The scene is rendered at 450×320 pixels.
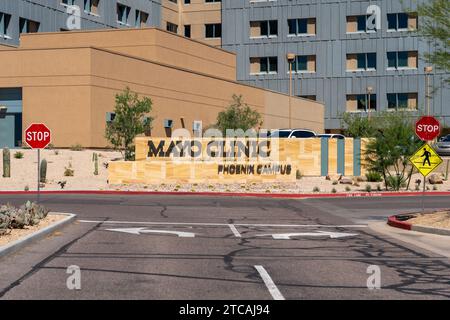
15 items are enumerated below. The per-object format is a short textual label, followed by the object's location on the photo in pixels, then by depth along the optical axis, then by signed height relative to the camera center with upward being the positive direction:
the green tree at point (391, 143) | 37.50 +0.83
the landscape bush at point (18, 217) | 17.45 -1.27
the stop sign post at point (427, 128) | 24.22 +0.98
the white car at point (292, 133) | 49.97 +1.70
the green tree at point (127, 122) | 45.00 +2.16
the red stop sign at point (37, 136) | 23.73 +0.74
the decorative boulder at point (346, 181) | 41.69 -1.00
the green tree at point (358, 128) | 53.84 +2.19
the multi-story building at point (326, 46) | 80.88 +11.52
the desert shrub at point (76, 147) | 48.94 +0.86
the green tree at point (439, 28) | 21.83 +3.55
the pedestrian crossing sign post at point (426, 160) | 23.56 +0.03
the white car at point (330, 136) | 53.90 +1.68
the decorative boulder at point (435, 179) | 42.72 -0.94
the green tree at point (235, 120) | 54.53 +2.82
